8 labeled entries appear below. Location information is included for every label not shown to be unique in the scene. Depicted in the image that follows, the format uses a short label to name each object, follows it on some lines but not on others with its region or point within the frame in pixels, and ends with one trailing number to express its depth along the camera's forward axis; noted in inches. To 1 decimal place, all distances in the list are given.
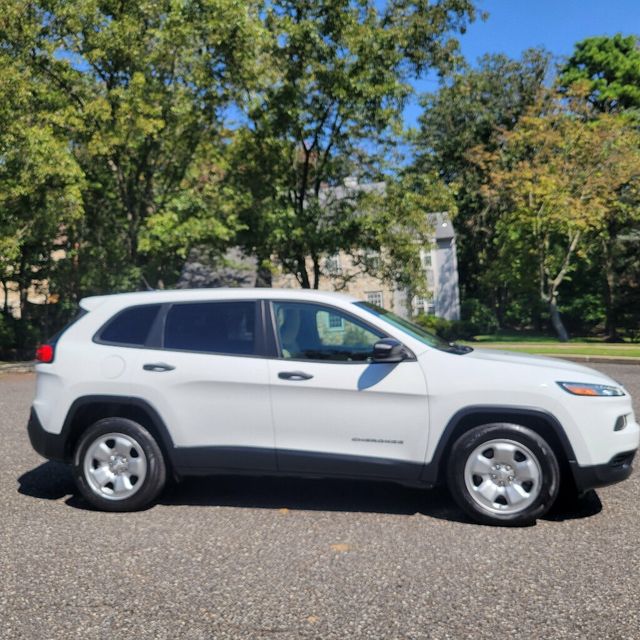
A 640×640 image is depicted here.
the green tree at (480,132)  1578.5
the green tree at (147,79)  760.3
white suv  183.8
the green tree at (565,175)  1133.1
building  1583.4
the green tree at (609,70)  1560.0
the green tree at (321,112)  717.9
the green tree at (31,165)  697.0
